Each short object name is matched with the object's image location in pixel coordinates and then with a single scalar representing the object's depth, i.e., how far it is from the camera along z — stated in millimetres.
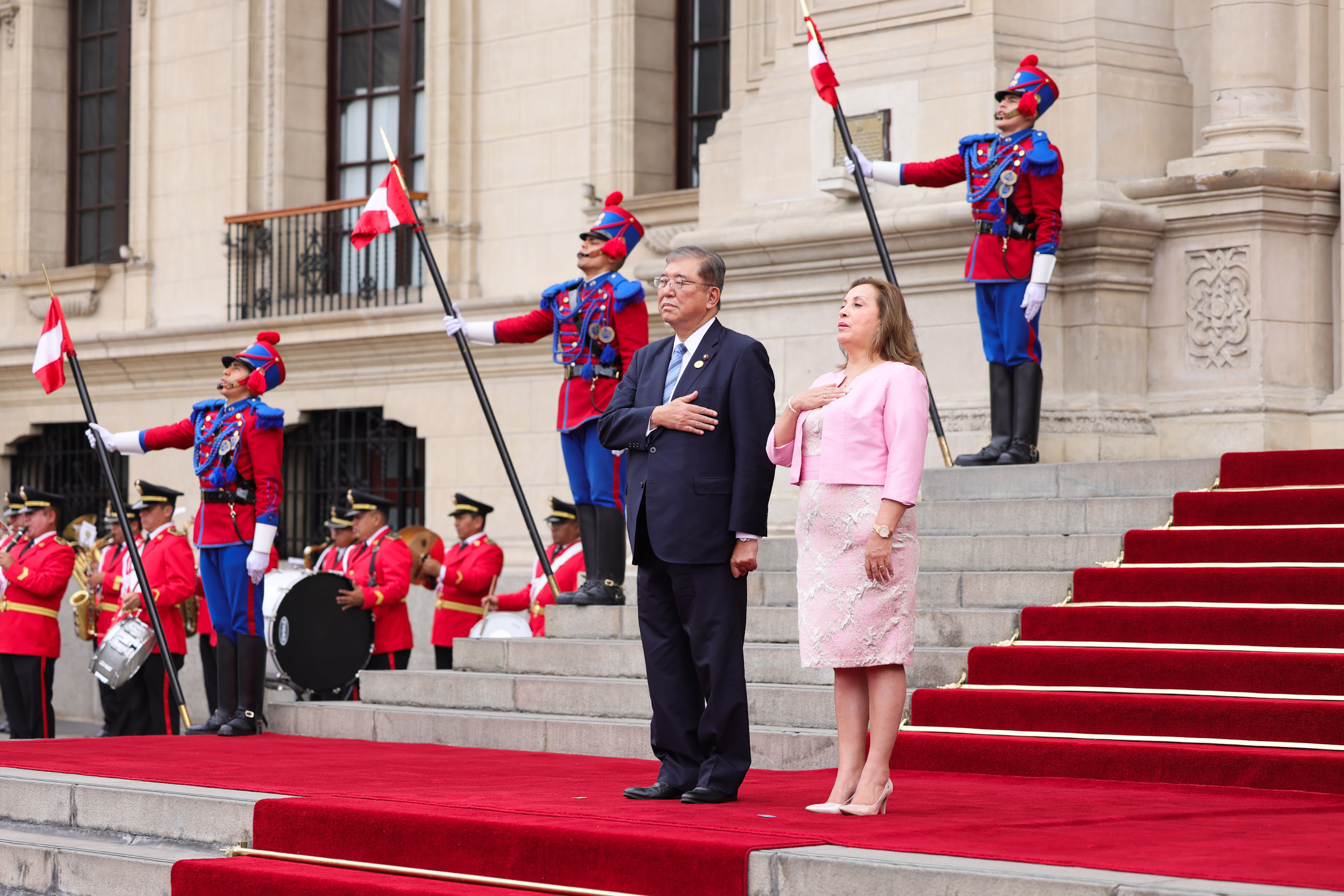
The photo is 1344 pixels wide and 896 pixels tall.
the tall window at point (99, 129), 19438
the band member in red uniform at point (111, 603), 12484
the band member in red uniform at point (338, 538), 13484
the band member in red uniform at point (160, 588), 12141
